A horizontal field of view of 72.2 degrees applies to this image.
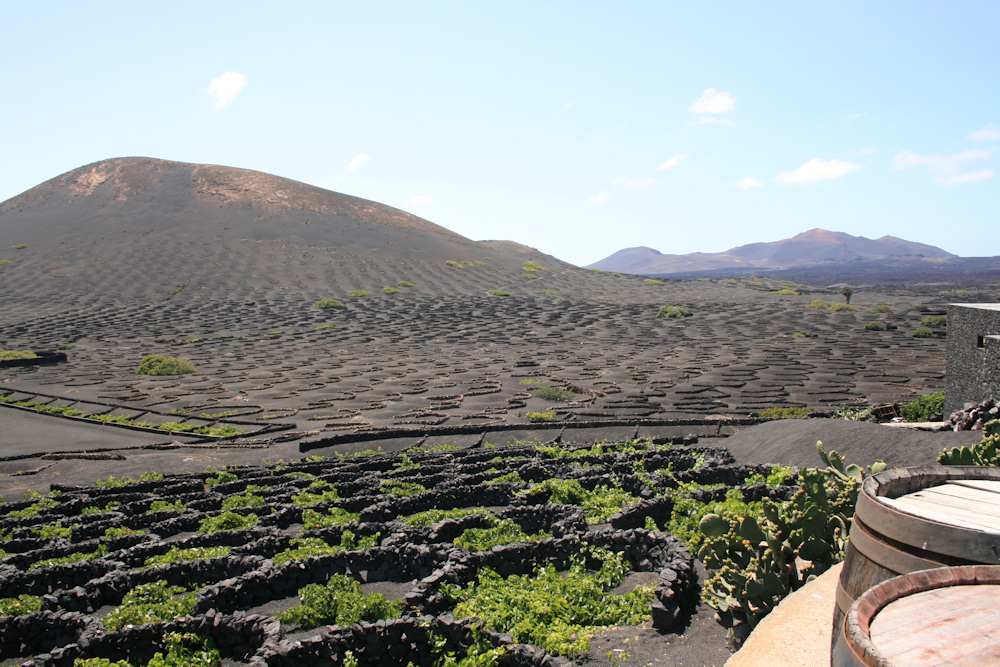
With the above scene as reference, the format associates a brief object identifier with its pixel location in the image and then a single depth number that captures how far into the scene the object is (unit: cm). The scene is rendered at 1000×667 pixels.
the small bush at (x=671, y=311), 5869
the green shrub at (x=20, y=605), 948
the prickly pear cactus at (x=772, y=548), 670
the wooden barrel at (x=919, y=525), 369
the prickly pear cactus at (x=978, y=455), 778
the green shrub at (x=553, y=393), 2958
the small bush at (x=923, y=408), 2198
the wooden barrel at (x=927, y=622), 279
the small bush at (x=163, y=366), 3684
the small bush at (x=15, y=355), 3875
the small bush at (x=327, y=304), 6047
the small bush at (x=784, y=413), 2481
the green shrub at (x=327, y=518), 1353
